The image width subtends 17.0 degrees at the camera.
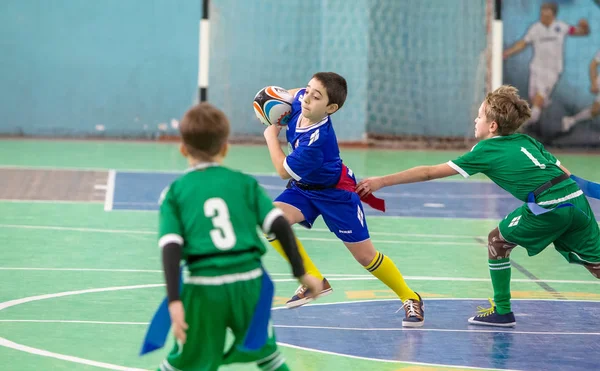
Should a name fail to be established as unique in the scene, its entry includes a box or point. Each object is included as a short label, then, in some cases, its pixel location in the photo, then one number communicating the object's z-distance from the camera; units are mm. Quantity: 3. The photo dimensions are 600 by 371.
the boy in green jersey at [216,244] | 7403
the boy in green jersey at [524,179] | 11371
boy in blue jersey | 11876
